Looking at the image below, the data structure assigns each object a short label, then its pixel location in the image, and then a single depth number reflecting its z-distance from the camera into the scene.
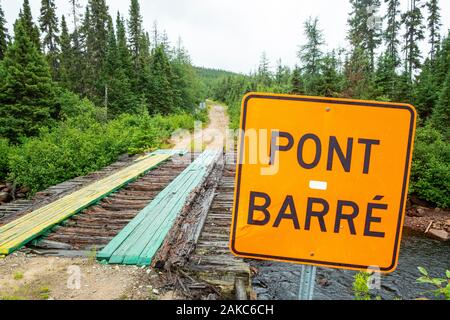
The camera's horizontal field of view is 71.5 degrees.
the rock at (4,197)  15.20
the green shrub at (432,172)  14.73
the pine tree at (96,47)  41.84
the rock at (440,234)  11.54
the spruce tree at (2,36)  36.38
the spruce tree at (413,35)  39.62
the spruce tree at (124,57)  43.96
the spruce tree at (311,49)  37.53
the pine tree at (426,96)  25.83
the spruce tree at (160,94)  43.91
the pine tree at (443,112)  21.03
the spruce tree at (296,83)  30.33
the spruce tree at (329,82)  24.64
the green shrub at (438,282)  2.72
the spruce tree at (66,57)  40.18
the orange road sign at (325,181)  1.77
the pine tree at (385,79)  24.92
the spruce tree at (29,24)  37.58
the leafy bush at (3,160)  17.77
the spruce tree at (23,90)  24.98
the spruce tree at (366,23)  41.94
